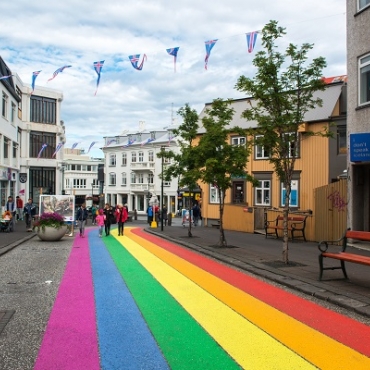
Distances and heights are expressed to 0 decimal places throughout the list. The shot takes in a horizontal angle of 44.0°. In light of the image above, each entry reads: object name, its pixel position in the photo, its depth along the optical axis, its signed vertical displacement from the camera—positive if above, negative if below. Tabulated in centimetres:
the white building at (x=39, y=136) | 4638 +618
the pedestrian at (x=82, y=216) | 2232 -103
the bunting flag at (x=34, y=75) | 2719 +717
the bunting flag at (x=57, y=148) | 4917 +504
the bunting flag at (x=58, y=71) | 2158 +587
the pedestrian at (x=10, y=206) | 2378 -58
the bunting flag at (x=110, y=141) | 7356 +873
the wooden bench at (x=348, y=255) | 809 -111
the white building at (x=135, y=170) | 6545 +390
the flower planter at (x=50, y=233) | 1888 -158
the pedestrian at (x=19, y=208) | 3119 -94
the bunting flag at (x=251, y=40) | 1703 +583
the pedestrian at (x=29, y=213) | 2372 -95
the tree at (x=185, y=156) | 1797 +165
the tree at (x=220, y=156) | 1634 +145
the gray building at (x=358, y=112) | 1430 +273
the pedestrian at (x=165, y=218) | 3706 -184
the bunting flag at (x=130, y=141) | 6829 +808
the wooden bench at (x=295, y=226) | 1850 -124
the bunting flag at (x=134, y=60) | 1894 +560
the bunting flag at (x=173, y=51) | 1877 +593
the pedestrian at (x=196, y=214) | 3216 -129
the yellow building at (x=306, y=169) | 2531 +159
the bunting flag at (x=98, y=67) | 1972 +554
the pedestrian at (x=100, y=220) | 2206 -120
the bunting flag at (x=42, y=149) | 4718 +477
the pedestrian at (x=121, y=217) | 2295 -109
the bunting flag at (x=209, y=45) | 1811 +597
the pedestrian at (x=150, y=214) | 3336 -139
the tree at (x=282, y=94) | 1149 +261
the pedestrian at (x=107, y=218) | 2308 -116
